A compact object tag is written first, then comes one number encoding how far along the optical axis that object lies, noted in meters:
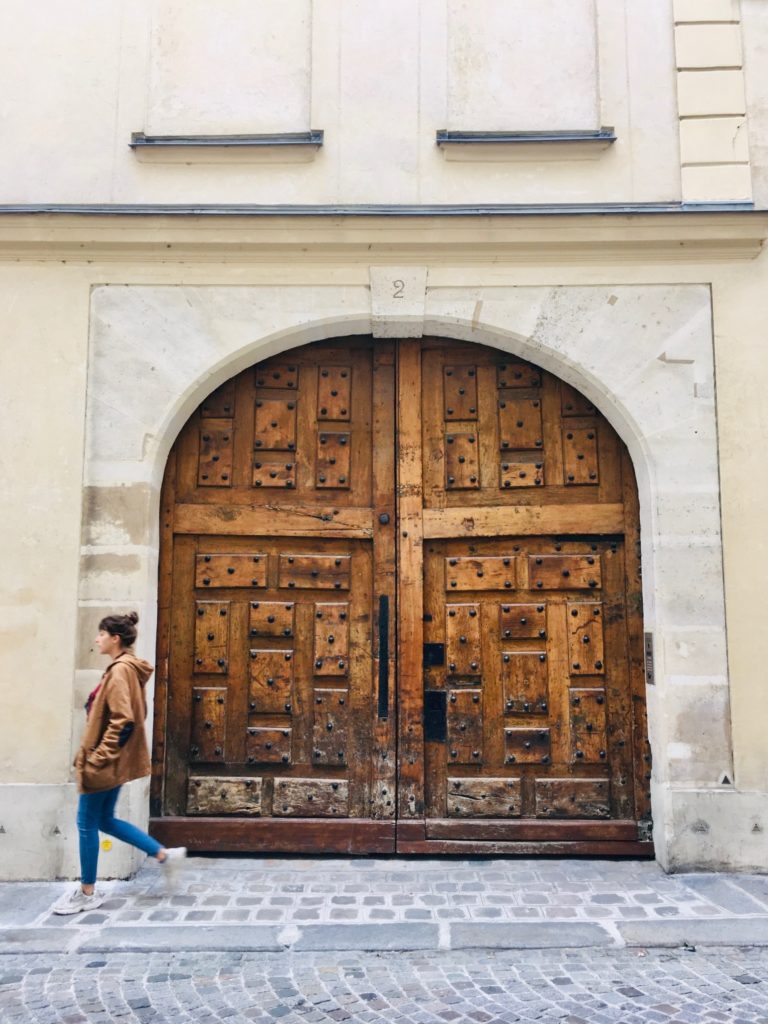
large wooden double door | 4.89
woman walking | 3.98
